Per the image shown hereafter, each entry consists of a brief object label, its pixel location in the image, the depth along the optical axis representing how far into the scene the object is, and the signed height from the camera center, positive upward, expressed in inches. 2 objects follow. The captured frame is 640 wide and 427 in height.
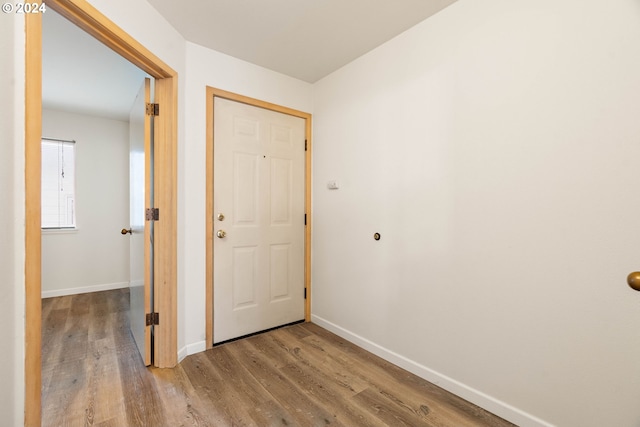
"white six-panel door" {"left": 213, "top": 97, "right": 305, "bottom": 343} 93.4 -3.7
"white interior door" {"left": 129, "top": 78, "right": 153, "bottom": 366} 78.9 -4.7
